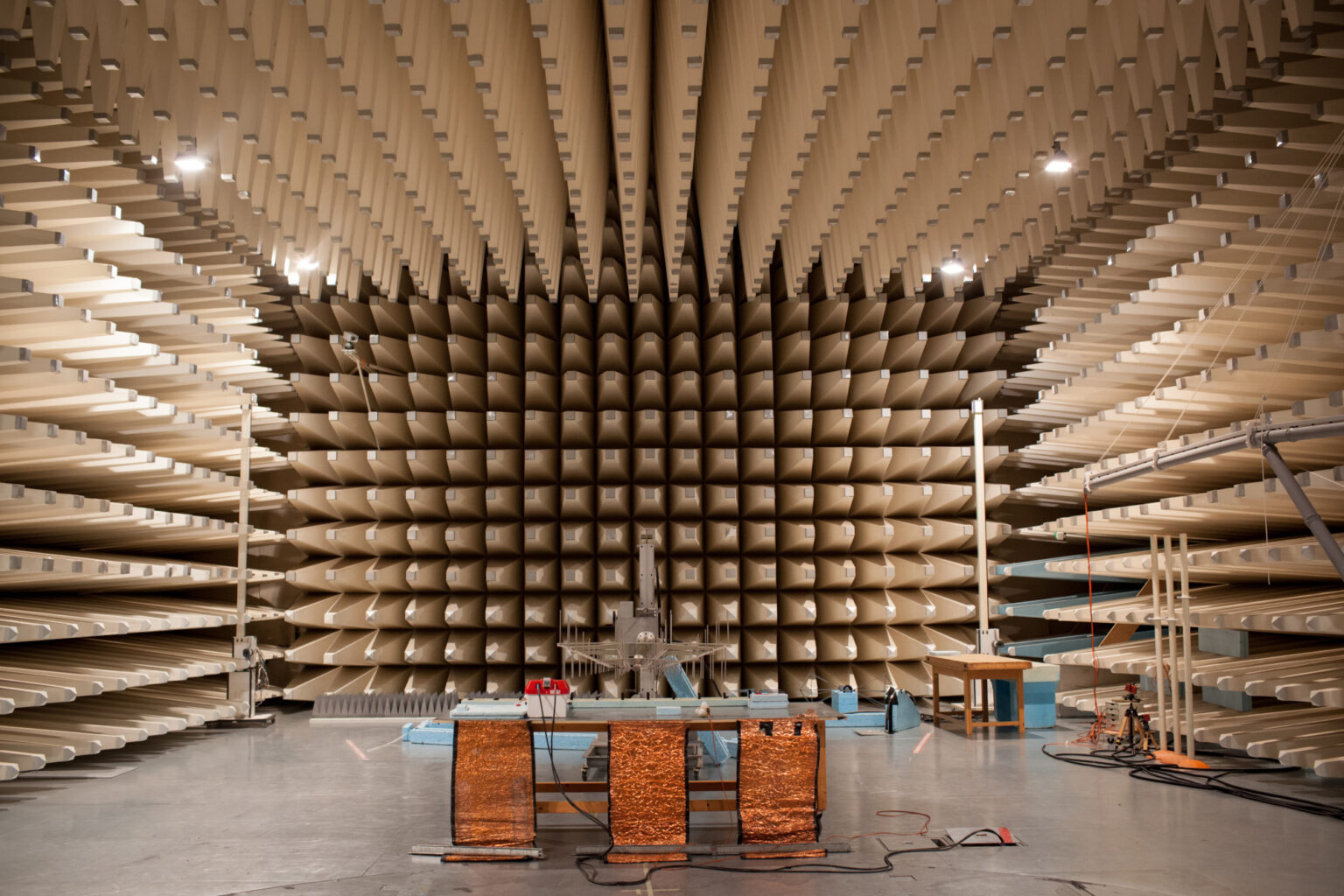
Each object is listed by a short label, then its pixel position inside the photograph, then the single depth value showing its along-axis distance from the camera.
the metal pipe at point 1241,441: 4.96
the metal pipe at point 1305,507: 4.86
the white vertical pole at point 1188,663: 6.40
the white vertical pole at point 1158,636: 6.70
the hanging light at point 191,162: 6.75
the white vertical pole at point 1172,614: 6.52
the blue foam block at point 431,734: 7.95
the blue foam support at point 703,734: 6.43
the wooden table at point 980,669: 7.84
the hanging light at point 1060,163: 7.04
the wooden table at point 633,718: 5.24
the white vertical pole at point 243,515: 8.98
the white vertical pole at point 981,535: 8.61
